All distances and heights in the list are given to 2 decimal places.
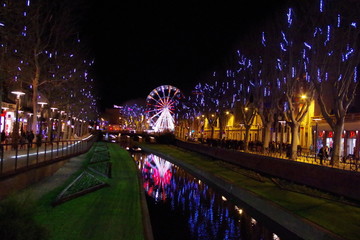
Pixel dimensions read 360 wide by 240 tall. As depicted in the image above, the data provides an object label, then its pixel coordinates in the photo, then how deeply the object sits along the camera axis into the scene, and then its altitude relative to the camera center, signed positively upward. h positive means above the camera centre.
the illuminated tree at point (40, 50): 29.00 +7.22
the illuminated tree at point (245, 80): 45.96 +7.50
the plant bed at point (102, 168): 23.84 -2.55
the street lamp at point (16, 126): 26.88 +0.14
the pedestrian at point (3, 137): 32.02 -0.77
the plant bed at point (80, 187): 14.44 -2.53
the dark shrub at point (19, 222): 5.41 -1.41
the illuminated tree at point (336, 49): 25.19 +6.42
